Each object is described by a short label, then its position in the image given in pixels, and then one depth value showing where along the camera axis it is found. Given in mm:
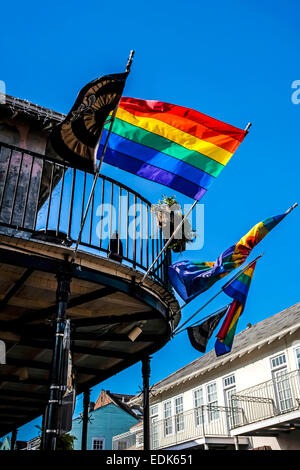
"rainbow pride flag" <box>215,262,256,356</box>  9148
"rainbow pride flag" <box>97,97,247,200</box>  7289
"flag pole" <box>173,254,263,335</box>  8625
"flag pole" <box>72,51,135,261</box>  6066
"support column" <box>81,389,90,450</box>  10844
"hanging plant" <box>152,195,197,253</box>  8570
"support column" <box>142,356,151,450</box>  9270
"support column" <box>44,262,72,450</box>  5457
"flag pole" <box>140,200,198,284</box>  7184
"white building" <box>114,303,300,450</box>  21078
